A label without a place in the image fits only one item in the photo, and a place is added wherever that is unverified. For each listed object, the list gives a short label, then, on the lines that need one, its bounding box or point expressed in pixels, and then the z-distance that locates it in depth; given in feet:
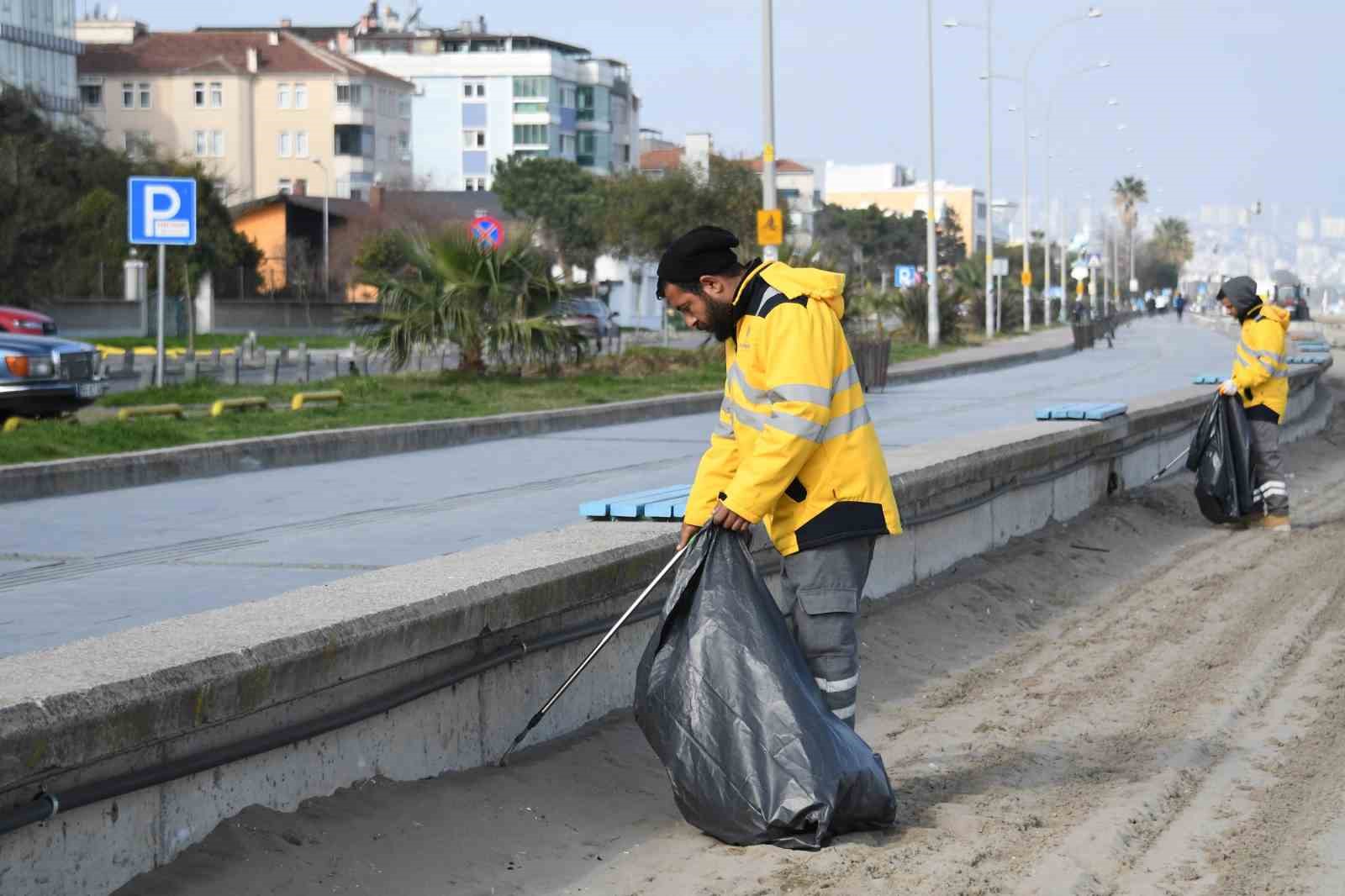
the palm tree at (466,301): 86.63
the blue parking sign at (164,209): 72.13
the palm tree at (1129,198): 519.60
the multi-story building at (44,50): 278.67
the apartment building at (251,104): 361.92
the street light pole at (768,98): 106.01
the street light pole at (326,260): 252.77
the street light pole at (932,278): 166.30
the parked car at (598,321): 156.76
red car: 108.27
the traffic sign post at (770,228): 98.07
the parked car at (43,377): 67.10
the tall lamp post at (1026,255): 207.10
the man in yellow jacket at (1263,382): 44.83
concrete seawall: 14.84
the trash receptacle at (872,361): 103.71
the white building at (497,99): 420.36
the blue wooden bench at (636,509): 26.63
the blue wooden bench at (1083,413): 48.08
